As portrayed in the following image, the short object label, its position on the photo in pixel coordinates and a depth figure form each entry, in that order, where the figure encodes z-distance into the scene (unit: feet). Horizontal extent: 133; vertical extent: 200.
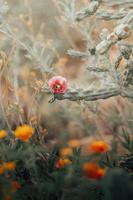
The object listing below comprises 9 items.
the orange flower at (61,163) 10.82
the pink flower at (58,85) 13.13
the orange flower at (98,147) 9.71
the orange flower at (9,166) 9.40
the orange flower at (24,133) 9.91
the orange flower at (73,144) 12.01
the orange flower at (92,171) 8.95
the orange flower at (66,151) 11.17
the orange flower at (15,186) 9.35
